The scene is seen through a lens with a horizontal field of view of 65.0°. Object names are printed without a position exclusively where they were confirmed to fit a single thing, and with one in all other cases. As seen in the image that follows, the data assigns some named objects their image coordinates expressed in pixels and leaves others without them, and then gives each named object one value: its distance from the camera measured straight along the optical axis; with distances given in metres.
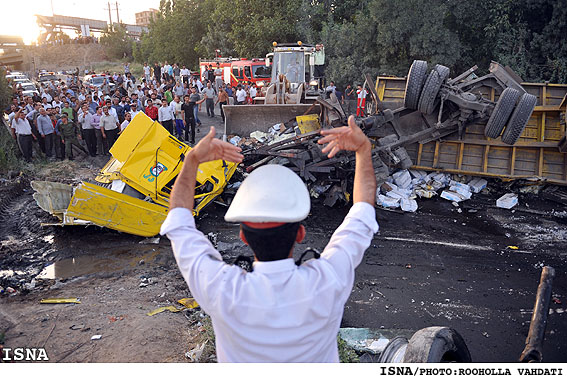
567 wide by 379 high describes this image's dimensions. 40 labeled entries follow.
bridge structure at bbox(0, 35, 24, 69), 39.03
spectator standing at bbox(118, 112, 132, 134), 11.86
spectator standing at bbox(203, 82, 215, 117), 18.53
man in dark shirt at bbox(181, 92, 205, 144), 14.25
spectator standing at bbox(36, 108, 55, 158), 12.15
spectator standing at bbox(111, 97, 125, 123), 13.75
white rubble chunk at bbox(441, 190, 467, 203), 9.61
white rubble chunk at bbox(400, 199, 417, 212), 9.14
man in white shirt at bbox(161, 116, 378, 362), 1.50
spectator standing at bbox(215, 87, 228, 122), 17.83
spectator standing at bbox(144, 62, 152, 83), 26.83
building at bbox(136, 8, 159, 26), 108.81
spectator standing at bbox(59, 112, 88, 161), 12.52
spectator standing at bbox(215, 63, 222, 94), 20.44
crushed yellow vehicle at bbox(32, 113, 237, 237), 7.10
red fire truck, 19.75
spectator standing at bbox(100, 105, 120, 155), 12.64
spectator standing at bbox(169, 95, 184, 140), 13.80
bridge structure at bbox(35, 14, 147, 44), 53.78
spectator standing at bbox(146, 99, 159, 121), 13.50
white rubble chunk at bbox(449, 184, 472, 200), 9.71
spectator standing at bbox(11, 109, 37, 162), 11.71
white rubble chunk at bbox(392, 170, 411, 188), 10.09
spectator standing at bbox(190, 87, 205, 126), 15.17
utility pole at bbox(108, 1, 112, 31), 70.69
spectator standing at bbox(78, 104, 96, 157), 12.62
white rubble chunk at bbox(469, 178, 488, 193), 10.09
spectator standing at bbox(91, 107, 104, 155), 12.68
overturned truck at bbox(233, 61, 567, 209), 8.98
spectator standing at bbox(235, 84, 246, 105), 16.91
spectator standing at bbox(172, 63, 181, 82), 25.13
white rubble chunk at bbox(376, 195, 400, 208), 9.30
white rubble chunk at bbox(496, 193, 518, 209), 9.30
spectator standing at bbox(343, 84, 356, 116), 20.52
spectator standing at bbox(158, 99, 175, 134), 13.20
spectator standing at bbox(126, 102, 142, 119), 12.74
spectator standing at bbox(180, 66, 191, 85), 23.59
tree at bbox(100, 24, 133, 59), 46.62
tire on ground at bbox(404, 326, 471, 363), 2.94
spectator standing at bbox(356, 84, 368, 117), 16.30
